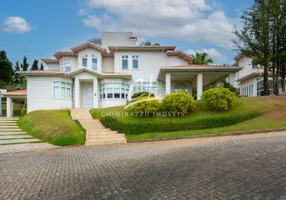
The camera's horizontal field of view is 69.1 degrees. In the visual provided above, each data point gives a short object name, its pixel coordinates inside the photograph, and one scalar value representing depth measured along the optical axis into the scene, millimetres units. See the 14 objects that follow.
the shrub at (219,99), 15254
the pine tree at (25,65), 65950
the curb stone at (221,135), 12567
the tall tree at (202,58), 40406
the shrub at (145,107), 15266
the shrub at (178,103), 15180
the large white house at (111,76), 22531
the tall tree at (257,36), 20453
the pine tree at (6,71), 50000
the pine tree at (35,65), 62262
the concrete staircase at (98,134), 12758
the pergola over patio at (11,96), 25578
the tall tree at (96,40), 45750
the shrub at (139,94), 21758
